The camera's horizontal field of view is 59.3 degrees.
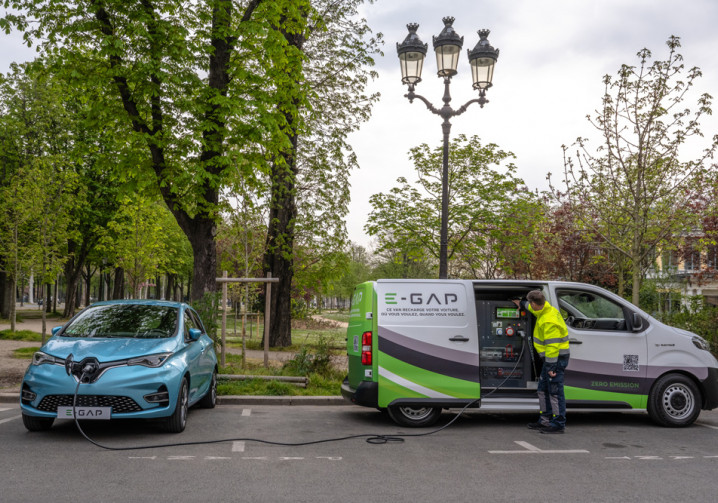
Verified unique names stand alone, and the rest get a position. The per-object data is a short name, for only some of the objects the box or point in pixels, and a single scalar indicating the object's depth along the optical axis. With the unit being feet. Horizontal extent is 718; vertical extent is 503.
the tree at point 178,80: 38.86
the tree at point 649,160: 47.57
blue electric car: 22.85
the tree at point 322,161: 67.41
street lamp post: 38.60
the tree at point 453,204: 62.34
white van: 27.37
